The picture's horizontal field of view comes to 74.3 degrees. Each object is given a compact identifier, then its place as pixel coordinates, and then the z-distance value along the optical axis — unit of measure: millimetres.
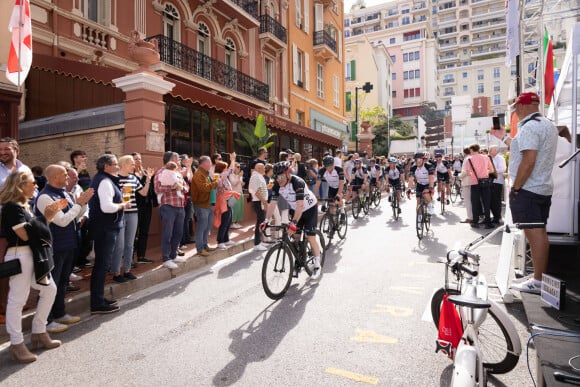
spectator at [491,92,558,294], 3971
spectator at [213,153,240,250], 7918
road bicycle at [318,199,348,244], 8516
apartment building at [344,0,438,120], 71562
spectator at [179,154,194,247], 7879
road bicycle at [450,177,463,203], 16509
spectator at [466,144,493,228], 9828
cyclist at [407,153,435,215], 9688
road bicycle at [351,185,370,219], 12094
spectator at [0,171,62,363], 3598
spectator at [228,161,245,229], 9000
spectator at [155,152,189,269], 6418
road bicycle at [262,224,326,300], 5106
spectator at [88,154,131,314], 4742
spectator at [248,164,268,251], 8141
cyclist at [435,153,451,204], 13133
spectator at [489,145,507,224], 10164
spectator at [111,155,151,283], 5461
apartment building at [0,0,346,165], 9328
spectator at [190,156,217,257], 7035
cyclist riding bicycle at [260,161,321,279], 5750
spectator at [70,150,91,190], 6578
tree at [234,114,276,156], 14222
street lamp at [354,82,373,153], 28422
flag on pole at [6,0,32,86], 6465
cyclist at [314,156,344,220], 9594
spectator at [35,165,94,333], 4125
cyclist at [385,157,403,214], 12020
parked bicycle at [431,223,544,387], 2217
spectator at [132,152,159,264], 6730
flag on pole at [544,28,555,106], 6082
